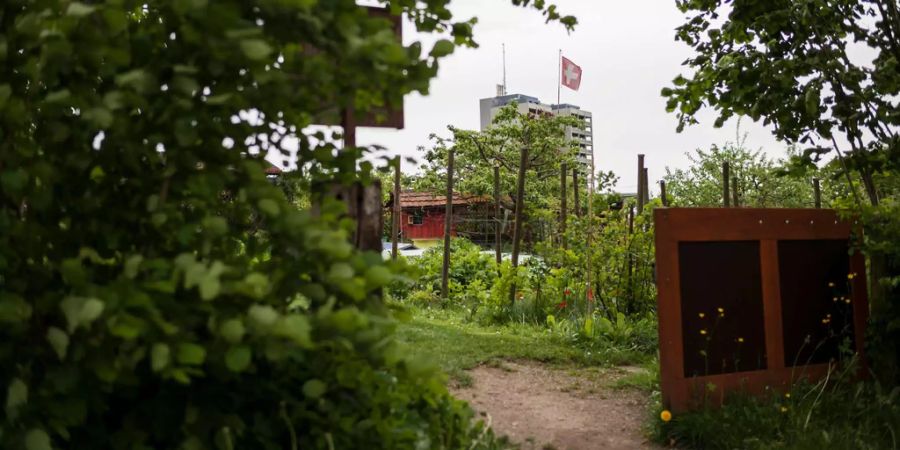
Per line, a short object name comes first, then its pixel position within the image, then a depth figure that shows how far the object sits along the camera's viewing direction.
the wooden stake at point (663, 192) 8.48
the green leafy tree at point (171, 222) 1.55
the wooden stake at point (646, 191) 8.82
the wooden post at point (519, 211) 8.88
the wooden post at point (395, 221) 10.43
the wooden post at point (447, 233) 10.02
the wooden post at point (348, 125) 2.41
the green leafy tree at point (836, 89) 4.61
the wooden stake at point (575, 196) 9.11
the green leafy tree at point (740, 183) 20.89
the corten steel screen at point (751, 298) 4.46
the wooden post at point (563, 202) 9.04
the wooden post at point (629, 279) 7.77
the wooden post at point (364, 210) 2.65
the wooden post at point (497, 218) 10.15
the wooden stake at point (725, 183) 8.42
